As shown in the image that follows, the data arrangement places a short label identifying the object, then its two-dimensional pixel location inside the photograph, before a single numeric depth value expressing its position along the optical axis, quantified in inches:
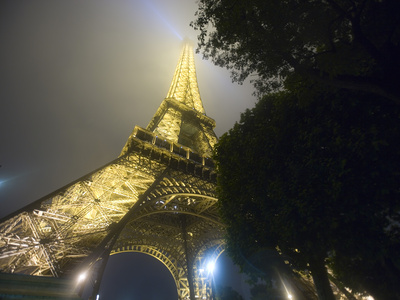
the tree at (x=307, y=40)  170.9
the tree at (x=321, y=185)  198.7
